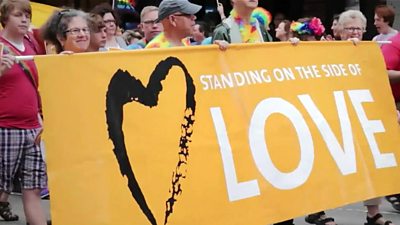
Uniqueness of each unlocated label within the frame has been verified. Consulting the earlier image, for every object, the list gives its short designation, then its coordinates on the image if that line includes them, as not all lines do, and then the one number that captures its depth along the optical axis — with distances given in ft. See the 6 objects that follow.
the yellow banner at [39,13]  63.09
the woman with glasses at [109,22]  48.87
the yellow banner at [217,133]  25.69
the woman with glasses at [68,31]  31.52
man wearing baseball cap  32.45
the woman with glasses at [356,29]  38.47
